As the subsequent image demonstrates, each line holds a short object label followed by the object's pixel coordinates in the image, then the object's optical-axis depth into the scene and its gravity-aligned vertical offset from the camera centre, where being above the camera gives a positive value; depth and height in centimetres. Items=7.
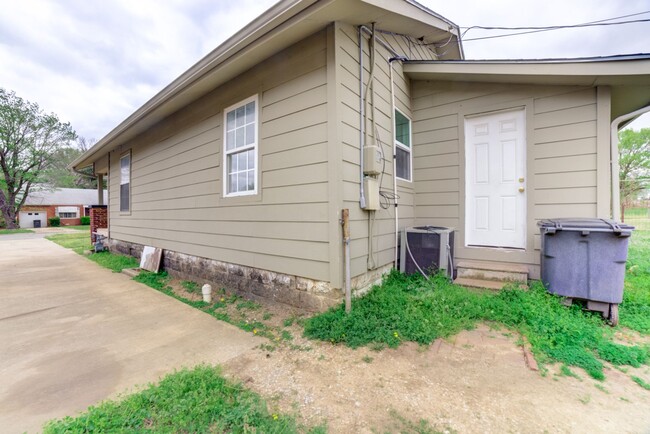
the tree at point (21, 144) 1942 +540
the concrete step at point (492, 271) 338 -72
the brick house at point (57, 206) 2597 +79
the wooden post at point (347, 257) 275 -43
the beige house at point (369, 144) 292 +96
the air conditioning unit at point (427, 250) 357 -46
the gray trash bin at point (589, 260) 262 -45
